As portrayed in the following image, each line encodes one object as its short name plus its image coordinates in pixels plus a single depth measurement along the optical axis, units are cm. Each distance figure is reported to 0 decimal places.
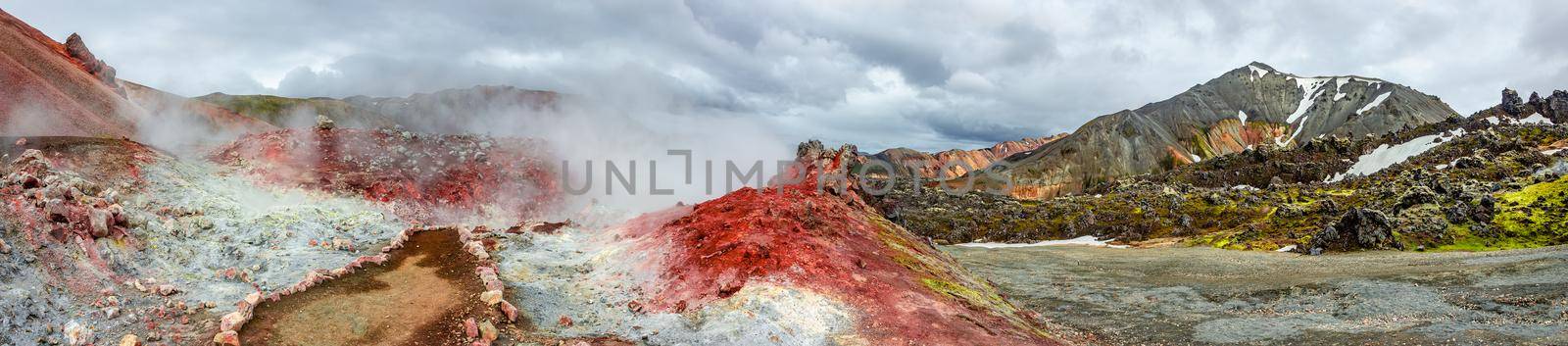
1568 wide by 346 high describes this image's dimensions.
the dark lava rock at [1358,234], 5100
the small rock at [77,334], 1570
